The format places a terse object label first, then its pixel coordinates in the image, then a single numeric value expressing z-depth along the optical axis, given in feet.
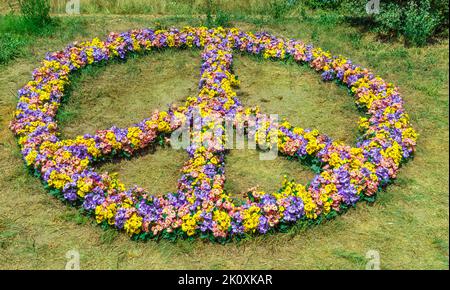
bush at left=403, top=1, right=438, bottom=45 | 34.58
